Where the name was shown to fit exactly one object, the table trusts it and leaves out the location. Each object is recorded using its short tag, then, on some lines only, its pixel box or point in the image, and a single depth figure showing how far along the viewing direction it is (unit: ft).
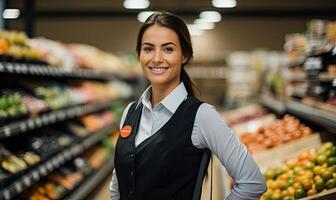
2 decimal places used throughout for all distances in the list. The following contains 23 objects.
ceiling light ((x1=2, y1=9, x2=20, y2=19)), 44.34
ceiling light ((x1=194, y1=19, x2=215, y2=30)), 48.74
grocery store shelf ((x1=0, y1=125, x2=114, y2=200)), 11.06
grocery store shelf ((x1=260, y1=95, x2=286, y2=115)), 16.82
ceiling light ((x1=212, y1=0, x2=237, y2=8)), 40.42
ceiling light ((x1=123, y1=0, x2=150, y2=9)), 39.78
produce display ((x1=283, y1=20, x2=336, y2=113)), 11.19
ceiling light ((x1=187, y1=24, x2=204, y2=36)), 51.36
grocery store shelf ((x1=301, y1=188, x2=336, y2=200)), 7.50
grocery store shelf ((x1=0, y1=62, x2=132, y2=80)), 11.50
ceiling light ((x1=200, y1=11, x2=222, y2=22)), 45.61
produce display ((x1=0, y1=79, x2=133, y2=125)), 12.05
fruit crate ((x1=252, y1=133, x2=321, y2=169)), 11.87
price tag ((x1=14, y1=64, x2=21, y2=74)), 11.98
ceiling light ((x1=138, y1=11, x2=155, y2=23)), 45.99
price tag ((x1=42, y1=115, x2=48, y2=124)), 14.21
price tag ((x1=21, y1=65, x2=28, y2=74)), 12.53
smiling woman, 5.80
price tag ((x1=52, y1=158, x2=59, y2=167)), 14.72
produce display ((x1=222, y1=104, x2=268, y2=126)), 21.04
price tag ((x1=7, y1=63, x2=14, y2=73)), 11.45
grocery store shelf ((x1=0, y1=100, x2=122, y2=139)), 11.37
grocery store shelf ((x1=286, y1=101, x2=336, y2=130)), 9.19
